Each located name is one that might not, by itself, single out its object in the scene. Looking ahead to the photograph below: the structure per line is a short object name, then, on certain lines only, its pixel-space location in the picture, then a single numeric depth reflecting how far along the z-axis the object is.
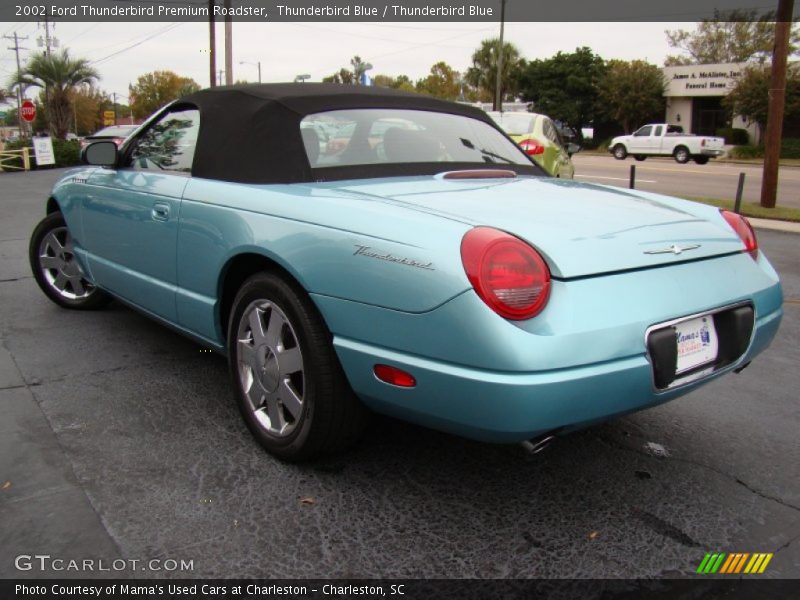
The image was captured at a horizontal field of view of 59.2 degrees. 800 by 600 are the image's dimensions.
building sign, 41.19
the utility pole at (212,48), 31.25
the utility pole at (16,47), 75.56
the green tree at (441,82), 72.69
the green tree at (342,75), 80.68
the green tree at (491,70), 55.97
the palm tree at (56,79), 34.03
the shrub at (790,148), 35.16
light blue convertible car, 2.16
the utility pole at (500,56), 40.34
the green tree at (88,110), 72.87
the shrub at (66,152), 27.44
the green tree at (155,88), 79.81
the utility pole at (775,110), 11.83
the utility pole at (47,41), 51.16
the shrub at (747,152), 35.03
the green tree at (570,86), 50.50
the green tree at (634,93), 44.81
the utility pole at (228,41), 27.75
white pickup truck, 29.62
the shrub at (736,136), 39.41
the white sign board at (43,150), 25.30
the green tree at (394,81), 85.80
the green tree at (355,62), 83.90
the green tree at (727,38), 53.09
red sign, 24.81
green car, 9.77
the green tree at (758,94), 35.75
